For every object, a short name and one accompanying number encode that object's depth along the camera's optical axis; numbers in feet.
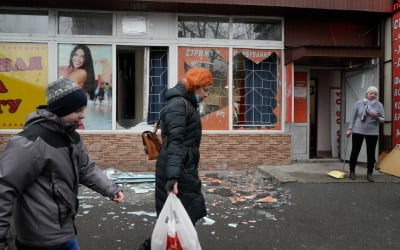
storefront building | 28.37
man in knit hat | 6.88
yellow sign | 28.27
